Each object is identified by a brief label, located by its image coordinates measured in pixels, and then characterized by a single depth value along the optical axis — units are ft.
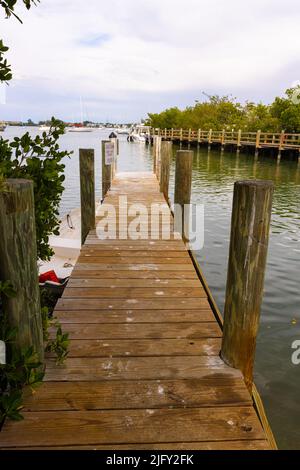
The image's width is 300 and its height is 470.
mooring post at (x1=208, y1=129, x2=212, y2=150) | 144.80
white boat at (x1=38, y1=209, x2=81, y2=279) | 22.70
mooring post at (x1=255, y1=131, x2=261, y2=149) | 114.42
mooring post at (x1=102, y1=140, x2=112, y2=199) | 31.71
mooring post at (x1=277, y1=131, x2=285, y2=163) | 105.25
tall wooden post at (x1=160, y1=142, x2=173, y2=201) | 32.04
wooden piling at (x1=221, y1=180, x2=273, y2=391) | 7.51
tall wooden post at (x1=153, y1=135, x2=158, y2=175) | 48.93
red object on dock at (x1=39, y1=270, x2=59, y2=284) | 18.98
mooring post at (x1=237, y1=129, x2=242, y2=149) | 125.18
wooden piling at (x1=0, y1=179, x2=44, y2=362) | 6.13
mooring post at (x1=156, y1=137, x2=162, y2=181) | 44.98
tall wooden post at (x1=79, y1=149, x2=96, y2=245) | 18.56
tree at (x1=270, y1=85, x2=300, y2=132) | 123.55
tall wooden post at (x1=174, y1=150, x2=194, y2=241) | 20.18
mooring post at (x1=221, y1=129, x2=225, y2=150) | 135.74
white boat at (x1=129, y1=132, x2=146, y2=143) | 237.90
